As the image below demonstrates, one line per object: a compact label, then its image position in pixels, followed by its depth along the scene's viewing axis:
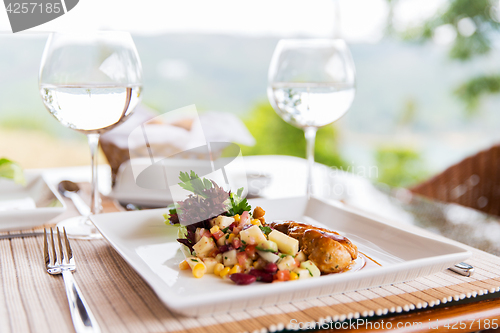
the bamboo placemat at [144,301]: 0.64
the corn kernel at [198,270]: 0.76
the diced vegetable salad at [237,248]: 0.75
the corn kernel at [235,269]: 0.76
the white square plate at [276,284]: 0.64
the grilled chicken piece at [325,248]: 0.78
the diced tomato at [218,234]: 0.84
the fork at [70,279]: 0.62
